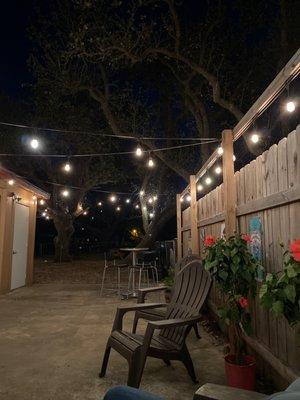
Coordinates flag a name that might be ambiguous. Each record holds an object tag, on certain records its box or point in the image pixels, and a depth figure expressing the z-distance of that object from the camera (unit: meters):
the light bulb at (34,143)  8.10
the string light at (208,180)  7.84
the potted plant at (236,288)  2.88
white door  9.18
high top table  7.81
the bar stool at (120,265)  7.62
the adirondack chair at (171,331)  2.94
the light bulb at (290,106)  2.87
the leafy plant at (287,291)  1.80
